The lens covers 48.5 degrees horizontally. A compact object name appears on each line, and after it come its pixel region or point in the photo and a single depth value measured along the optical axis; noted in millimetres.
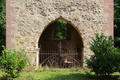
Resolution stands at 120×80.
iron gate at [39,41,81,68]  8723
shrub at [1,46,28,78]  4395
